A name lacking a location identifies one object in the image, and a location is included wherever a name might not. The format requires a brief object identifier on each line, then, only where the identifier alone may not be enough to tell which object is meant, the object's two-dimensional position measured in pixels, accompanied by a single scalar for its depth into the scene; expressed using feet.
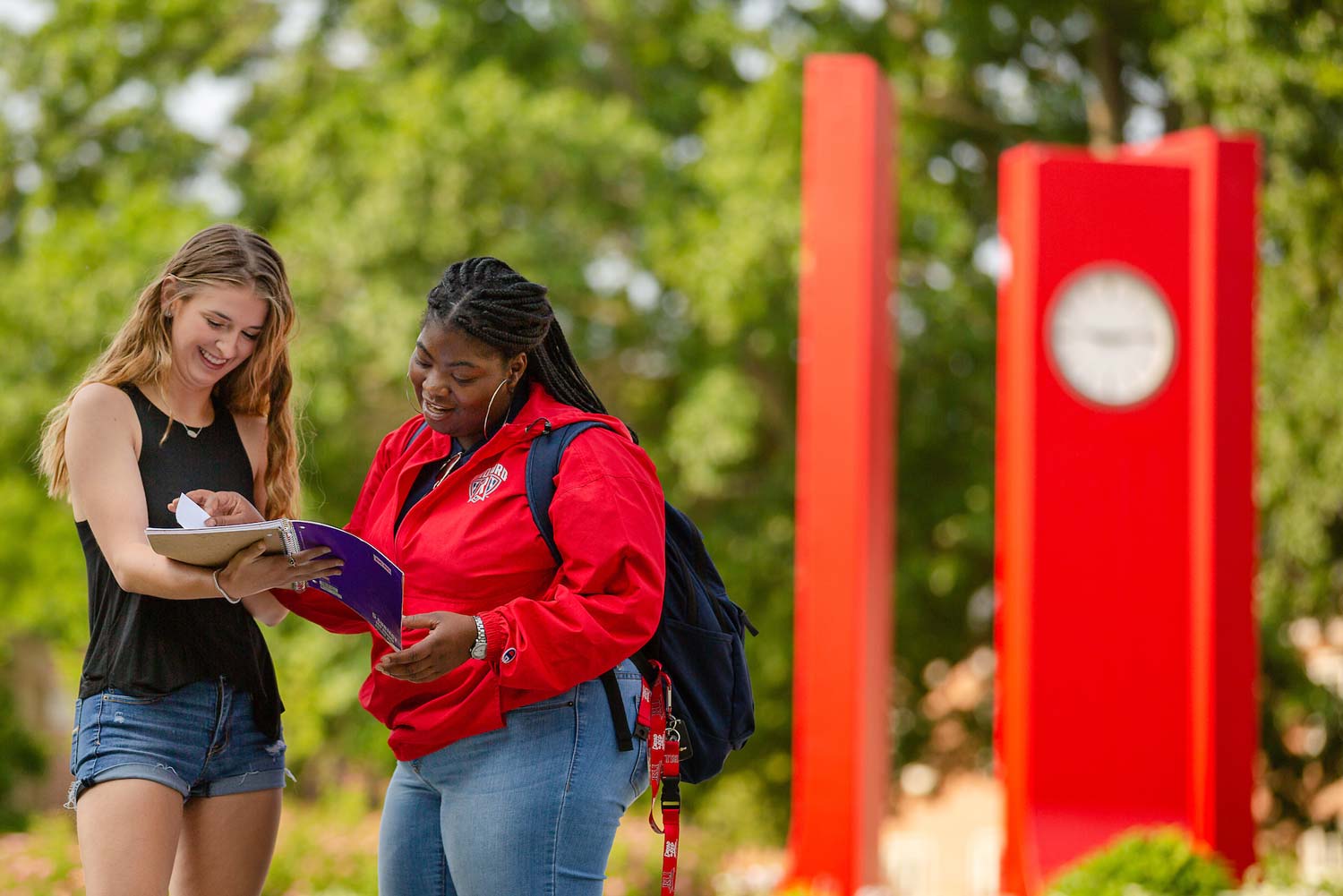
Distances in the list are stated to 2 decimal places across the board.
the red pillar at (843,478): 41.81
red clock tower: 43.96
